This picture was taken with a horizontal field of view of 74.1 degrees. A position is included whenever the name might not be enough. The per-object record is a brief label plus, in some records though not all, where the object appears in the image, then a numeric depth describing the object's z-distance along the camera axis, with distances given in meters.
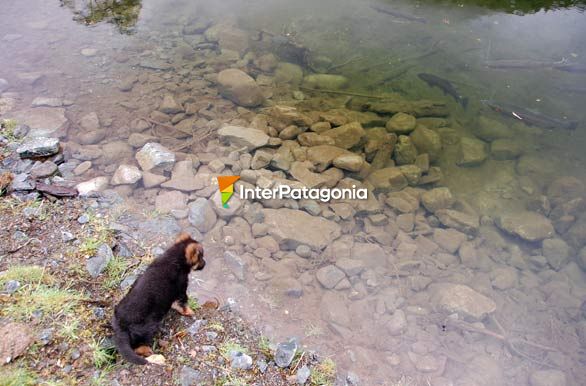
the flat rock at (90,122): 5.55
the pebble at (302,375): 2.80
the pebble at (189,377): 2.58
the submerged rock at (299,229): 4.37
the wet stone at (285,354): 2.86
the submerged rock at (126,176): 4.57
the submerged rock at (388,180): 5.33
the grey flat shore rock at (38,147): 4.32
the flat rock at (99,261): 3.13
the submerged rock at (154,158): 4.82
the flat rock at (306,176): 5.02
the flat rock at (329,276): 4.07
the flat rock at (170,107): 6.05
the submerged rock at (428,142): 5.95
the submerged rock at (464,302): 4.02
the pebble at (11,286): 2.81
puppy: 2.56
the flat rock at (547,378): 3.61
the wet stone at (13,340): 2.43
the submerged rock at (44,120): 5.13
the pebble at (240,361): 2.74
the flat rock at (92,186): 4.10
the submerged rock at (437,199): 5.16
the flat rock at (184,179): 4.66
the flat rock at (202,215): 4.27
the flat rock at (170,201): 4.34
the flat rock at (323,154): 5.30
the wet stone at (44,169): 4.10
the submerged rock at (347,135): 5.71
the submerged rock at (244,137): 5.38
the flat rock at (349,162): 5.29
